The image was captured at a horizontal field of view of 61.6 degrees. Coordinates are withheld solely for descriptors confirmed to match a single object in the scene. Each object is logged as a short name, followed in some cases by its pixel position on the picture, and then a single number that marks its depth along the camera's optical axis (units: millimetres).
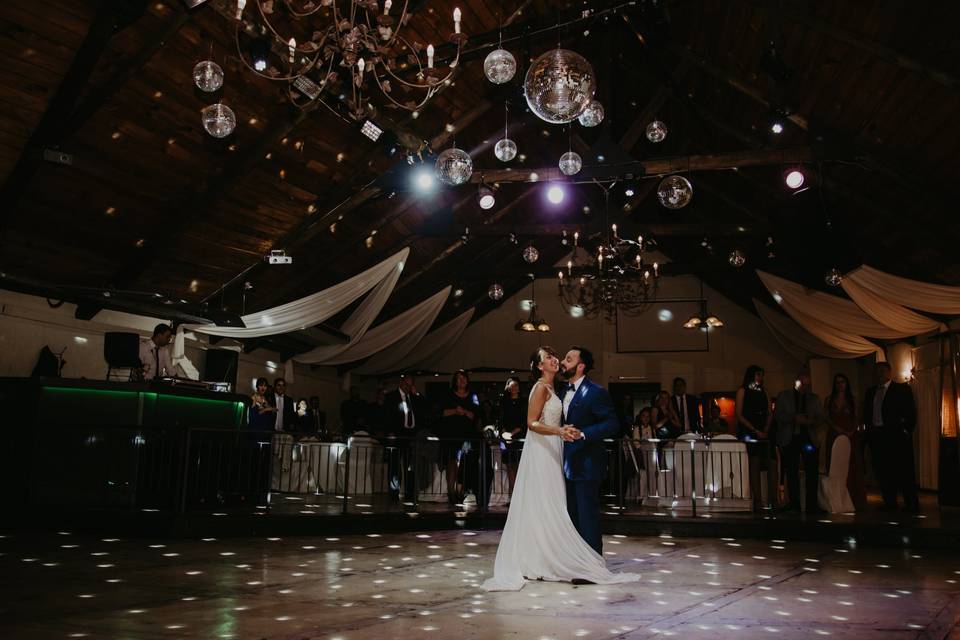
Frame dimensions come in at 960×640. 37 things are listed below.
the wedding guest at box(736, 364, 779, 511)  9102
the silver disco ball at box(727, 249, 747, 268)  11375
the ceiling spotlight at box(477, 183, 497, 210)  10438
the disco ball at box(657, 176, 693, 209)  8117
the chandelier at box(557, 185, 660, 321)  10852
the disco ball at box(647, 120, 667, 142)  8562
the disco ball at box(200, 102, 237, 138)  5570
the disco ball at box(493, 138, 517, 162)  7680
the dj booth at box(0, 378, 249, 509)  7070
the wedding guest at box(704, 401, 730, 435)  10164
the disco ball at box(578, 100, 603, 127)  7484
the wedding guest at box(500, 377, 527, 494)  9242
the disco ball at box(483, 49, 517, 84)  5230
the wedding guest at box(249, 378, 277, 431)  10711
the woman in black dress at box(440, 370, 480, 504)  9547
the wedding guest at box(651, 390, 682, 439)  10617
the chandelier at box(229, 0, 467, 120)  4508
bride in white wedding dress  4930
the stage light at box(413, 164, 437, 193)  10055
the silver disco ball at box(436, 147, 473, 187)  6402
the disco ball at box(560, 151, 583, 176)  8094
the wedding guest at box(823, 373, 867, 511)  9031
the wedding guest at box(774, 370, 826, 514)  8945
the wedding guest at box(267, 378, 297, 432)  11086
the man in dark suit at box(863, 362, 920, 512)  9086
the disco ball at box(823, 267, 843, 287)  10539
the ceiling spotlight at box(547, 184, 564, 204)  10594
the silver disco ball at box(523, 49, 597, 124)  4414
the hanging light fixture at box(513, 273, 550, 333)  14102
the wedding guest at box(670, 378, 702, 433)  10820
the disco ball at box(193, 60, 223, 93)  5066
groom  5082
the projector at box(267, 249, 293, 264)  10562
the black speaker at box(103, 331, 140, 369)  9406
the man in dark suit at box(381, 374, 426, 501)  10469
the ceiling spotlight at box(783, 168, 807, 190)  9820
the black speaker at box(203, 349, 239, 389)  12828
